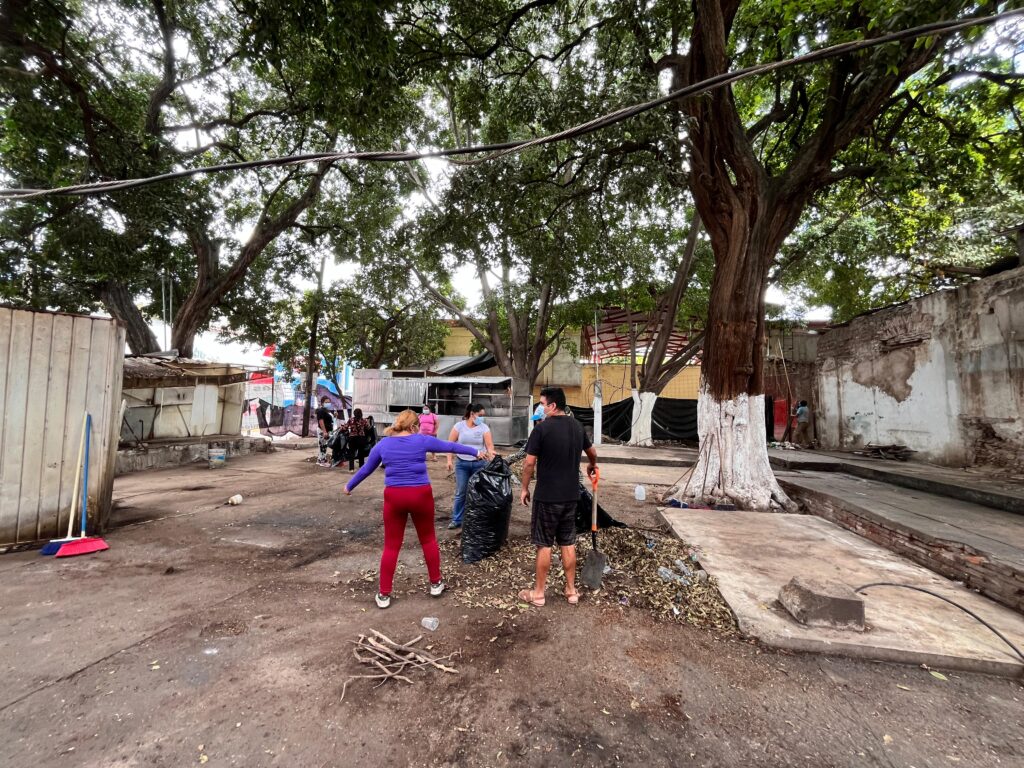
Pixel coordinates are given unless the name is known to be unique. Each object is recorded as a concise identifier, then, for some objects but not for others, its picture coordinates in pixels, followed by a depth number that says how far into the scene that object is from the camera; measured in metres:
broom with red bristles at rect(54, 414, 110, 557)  4.46
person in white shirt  5.32
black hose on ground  2.74
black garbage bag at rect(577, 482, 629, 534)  4.24
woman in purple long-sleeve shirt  3.37
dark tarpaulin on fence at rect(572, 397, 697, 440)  16.61
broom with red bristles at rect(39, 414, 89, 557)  4.44
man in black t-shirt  3.47
